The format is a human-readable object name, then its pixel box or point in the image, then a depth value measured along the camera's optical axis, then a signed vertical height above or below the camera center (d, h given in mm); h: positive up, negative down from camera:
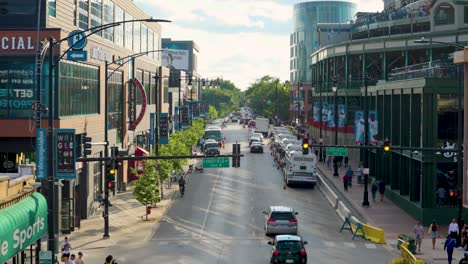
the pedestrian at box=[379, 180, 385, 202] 54594 -4973
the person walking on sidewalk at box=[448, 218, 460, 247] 35988 -5271
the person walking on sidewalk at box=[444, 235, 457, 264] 32938 -5527
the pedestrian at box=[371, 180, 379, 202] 54188 -5010
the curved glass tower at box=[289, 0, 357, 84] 190750 +14084
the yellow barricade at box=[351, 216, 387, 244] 39094 -6031
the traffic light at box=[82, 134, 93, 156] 31497 -1019
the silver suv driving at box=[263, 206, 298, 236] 39938 -5437
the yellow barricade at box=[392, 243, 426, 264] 31531 -5956
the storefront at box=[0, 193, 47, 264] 23000 -3637
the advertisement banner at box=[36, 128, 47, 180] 32094 -1544
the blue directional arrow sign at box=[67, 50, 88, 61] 39497 +3492
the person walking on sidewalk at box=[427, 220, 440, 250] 37188 -5549
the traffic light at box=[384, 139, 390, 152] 38062 -1266
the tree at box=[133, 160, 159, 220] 47094 -4354
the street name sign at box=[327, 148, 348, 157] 52334 -2205
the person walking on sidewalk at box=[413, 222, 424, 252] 36594 -5616
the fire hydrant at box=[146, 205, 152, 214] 46906 -5629
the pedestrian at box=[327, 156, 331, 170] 78056 -4347
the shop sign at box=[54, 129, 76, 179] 32156 -1491
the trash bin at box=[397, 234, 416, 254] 34875 -5748
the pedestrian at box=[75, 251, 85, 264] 29675 -5588
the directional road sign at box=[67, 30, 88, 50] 39156 +4269
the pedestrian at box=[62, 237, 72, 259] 32956 -5688
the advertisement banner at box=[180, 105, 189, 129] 94250 +281
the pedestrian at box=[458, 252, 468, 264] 29094 -5428
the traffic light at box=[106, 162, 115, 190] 35838 -2680
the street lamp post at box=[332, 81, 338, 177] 69625 -448
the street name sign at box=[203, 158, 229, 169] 40594 -2332
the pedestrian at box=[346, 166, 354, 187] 60906 -4318
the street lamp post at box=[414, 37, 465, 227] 35219 -1977
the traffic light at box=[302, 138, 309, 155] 38188 -1277
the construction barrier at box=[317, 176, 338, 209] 52875 -5526
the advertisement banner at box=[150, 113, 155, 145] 67250 -601
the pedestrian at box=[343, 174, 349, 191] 59406 -4791
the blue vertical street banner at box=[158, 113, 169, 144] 64375 -991
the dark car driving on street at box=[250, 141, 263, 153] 97688 -3430
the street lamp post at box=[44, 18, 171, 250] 25734 -1822
